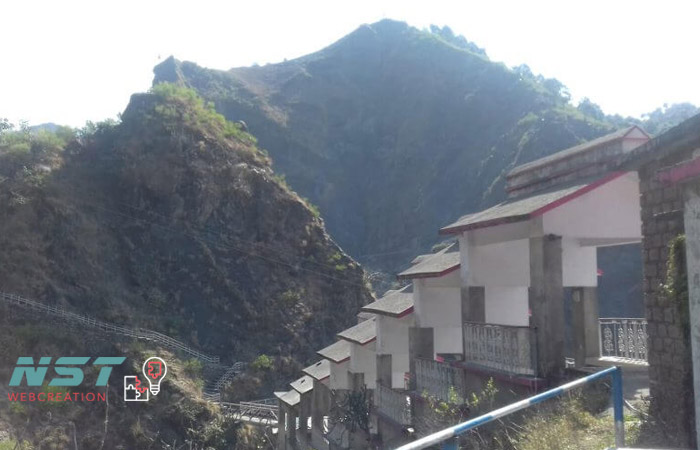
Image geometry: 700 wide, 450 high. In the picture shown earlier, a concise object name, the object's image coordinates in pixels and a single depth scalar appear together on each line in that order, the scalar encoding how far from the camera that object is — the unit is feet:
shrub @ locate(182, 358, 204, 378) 104.63
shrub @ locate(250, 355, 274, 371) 117.70
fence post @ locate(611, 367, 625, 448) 20.44
